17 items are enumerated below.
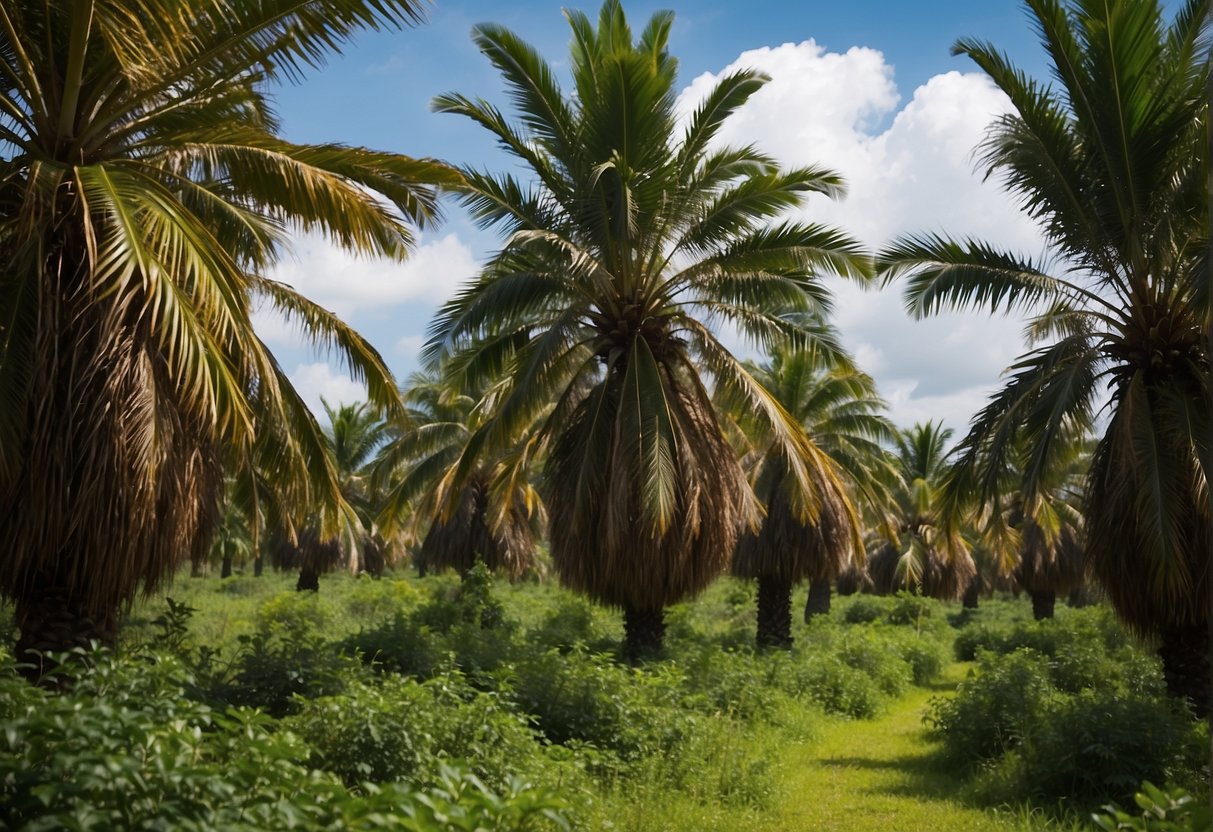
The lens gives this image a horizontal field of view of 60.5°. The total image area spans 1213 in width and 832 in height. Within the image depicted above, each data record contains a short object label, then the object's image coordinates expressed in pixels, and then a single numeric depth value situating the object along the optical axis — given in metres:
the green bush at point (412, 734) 7.61
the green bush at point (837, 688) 16.83
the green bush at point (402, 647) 13.23
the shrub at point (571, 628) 18.45
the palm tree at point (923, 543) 33.81
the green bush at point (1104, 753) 9.66
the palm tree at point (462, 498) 24.05
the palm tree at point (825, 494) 21.33
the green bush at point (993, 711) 12.01
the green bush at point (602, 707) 10.91
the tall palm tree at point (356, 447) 33.56
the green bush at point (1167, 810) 4.11
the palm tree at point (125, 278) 7.89
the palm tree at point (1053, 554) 30.66
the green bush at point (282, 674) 9.91
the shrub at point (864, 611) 34.03
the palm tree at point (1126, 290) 10.78
